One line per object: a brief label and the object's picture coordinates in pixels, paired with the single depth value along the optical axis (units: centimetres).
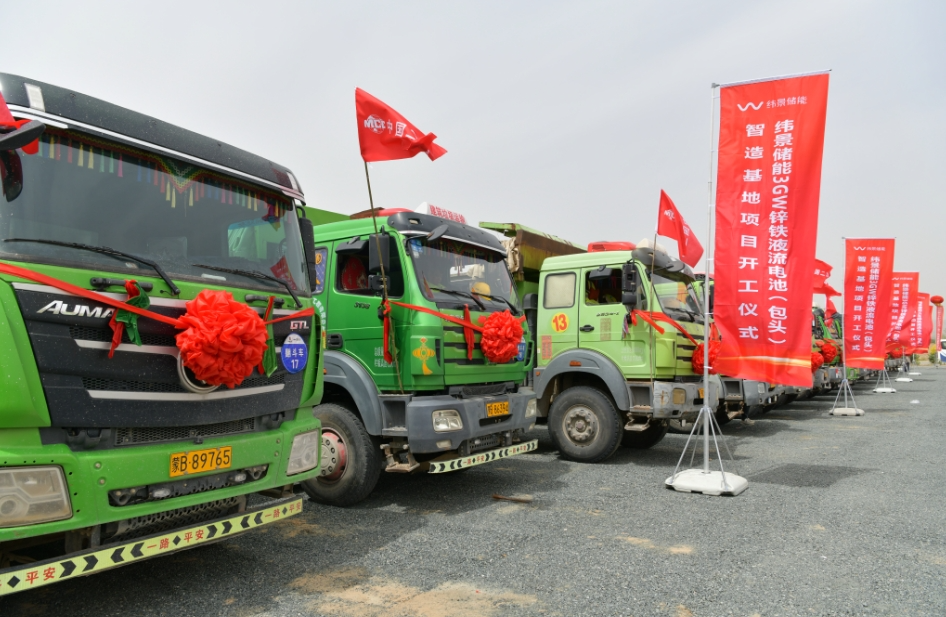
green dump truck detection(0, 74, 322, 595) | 264
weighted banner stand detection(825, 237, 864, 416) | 1365
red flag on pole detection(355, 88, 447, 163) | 546
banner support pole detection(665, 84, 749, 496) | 596
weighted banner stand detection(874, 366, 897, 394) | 2014
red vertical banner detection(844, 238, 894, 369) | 1416
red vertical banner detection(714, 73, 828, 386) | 587
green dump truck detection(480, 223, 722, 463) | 722
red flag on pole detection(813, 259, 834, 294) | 1505
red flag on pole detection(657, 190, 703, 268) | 725
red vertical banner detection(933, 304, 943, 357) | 3172
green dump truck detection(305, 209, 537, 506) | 517
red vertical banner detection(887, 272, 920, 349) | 2193
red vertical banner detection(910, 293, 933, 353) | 2661
